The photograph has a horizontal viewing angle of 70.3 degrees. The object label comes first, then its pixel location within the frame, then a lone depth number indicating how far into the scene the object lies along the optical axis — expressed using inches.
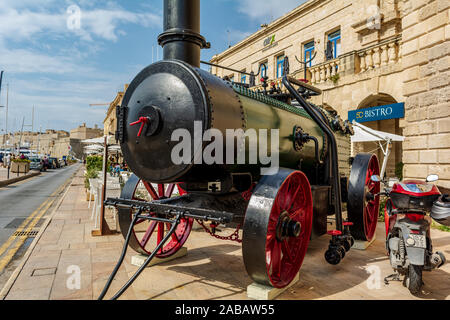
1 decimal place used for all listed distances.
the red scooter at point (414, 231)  131.8
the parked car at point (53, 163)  1693.7
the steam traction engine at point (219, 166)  116.9
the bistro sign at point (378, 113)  416.5
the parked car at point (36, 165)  1310.2
